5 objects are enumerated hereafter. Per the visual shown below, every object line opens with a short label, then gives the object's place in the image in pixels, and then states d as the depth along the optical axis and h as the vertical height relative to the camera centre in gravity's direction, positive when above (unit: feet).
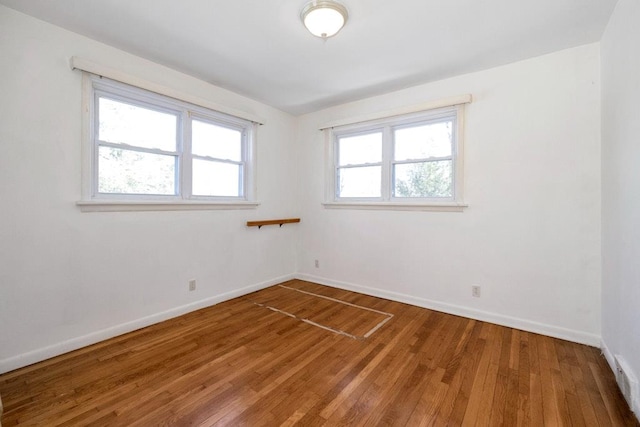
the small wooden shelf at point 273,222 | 12.02 -0.47
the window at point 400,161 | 10.18 +2.11
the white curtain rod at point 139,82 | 7.36 +3.90
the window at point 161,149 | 8.09 +2.14
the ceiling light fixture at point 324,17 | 6.15 +4.46
